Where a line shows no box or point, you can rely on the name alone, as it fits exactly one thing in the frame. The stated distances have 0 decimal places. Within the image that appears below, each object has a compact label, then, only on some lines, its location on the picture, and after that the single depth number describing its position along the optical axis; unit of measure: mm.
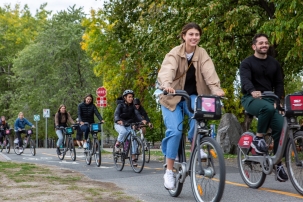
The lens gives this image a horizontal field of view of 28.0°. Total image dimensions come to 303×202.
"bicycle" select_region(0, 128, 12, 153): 26855
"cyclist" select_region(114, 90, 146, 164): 12969
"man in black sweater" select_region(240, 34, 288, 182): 7402
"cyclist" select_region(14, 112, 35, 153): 24359
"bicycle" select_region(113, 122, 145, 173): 12133
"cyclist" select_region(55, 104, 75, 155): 18938
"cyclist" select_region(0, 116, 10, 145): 27656
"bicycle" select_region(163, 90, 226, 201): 5734
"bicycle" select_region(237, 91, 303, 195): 6762
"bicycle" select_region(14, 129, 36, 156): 23031
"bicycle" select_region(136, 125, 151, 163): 12812
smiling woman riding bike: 6730
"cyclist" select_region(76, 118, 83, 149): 16984
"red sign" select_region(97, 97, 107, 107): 25906
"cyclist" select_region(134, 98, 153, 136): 15903
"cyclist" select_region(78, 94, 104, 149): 16006
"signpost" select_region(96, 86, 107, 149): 25981
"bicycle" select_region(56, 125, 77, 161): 18000
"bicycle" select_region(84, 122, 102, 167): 14719
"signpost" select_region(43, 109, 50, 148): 44031
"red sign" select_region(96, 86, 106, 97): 26150
